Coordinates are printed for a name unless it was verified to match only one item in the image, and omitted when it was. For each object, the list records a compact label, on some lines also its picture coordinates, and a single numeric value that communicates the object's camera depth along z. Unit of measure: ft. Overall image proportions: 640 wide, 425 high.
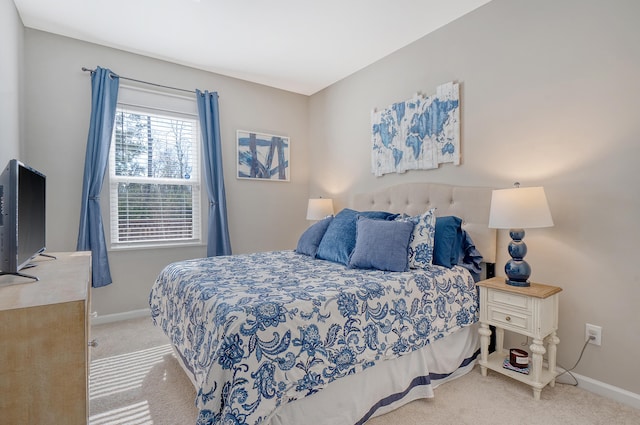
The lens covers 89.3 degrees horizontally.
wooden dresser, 3.10
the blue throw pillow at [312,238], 9.48
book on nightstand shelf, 6.61
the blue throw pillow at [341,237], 8.40
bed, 4.31
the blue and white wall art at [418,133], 9.05
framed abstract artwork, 13.16
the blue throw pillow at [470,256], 8.03
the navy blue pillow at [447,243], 7.68
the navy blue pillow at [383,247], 7.16
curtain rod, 10.07
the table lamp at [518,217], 6.39
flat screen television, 4.11
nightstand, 6.25
